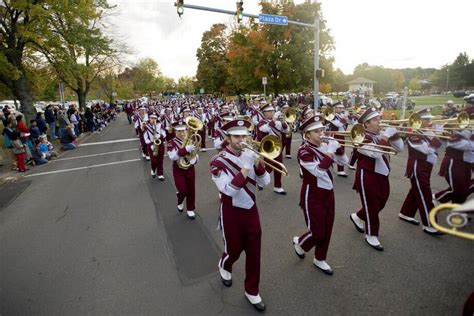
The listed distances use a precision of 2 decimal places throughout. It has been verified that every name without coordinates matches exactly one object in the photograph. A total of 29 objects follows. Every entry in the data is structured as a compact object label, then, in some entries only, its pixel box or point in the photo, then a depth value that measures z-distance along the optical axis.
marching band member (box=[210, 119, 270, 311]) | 3.70
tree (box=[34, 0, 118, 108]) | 18.02
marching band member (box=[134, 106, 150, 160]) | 11.43
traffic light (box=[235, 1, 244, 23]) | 13.41
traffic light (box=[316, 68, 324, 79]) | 16.05
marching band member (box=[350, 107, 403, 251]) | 4.79
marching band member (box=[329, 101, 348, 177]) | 10.24
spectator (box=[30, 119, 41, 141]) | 13.85
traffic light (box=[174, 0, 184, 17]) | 12.31
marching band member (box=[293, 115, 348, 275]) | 4.22
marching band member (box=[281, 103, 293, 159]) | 10.57
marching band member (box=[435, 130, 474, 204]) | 5.13
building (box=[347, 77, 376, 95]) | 81.18
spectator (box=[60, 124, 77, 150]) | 17.28
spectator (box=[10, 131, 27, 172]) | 11.74
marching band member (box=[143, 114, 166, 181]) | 9.63
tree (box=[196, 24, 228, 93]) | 51.97
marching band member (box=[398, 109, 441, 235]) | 5.18
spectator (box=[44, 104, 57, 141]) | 19.80
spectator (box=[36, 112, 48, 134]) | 16.02
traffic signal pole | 12.61
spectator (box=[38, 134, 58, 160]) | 13.97
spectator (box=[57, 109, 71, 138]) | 17.66
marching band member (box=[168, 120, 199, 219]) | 6.46
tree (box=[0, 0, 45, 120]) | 16.95
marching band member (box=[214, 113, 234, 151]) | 7.95
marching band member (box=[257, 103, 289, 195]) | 8.86
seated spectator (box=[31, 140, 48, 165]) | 13.69
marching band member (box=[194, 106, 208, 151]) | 14.53
